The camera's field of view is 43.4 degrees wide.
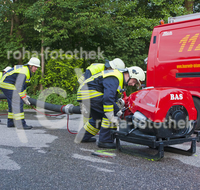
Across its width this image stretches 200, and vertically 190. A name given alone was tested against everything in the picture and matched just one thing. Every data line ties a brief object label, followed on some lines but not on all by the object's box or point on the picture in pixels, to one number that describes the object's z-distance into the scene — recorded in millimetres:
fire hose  5661
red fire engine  3221
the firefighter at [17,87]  5578
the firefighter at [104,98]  3707
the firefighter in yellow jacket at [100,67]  4389
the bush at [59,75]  10070
